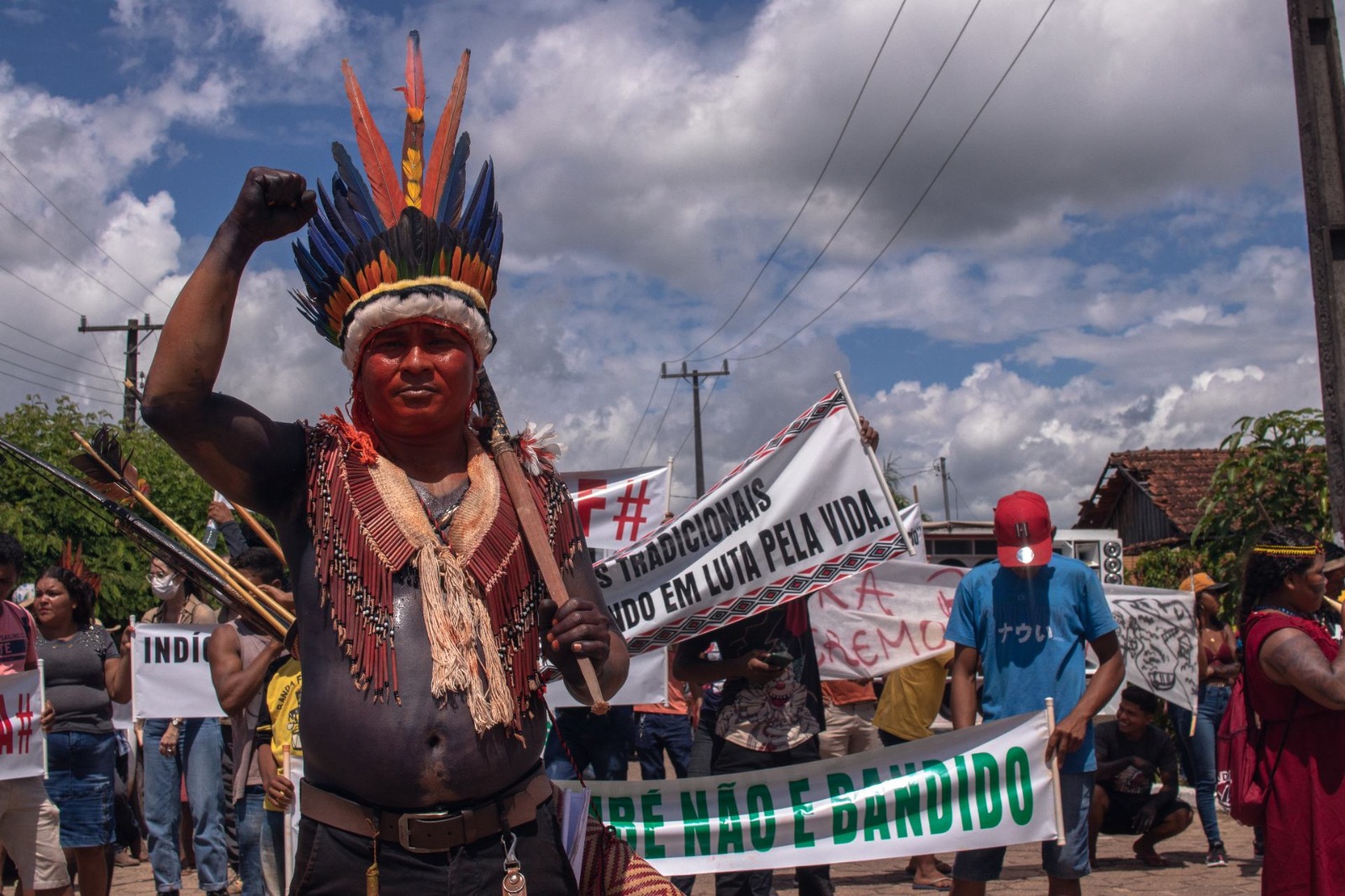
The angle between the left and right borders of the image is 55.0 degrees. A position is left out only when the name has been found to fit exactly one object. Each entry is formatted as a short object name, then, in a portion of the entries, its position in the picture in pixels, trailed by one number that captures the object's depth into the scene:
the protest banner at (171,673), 7.53
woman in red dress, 4.34
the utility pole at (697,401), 40.09
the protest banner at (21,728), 6.04
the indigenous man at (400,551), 2.58
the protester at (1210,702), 8.57
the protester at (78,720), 6.57
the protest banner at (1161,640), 9.46
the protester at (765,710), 5.66
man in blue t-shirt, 5.16
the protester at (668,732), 8.27
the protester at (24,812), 5.97
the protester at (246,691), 5.86
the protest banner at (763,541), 6.01
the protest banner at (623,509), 8.00
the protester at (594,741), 7.18
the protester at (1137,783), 8.52
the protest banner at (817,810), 5.44
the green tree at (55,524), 20.06
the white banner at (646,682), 7.36
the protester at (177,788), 7.01
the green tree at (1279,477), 10.12
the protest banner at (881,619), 7.38
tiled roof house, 26.91
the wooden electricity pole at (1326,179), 7.71
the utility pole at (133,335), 34.94
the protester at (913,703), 7.95
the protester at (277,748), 5.46
